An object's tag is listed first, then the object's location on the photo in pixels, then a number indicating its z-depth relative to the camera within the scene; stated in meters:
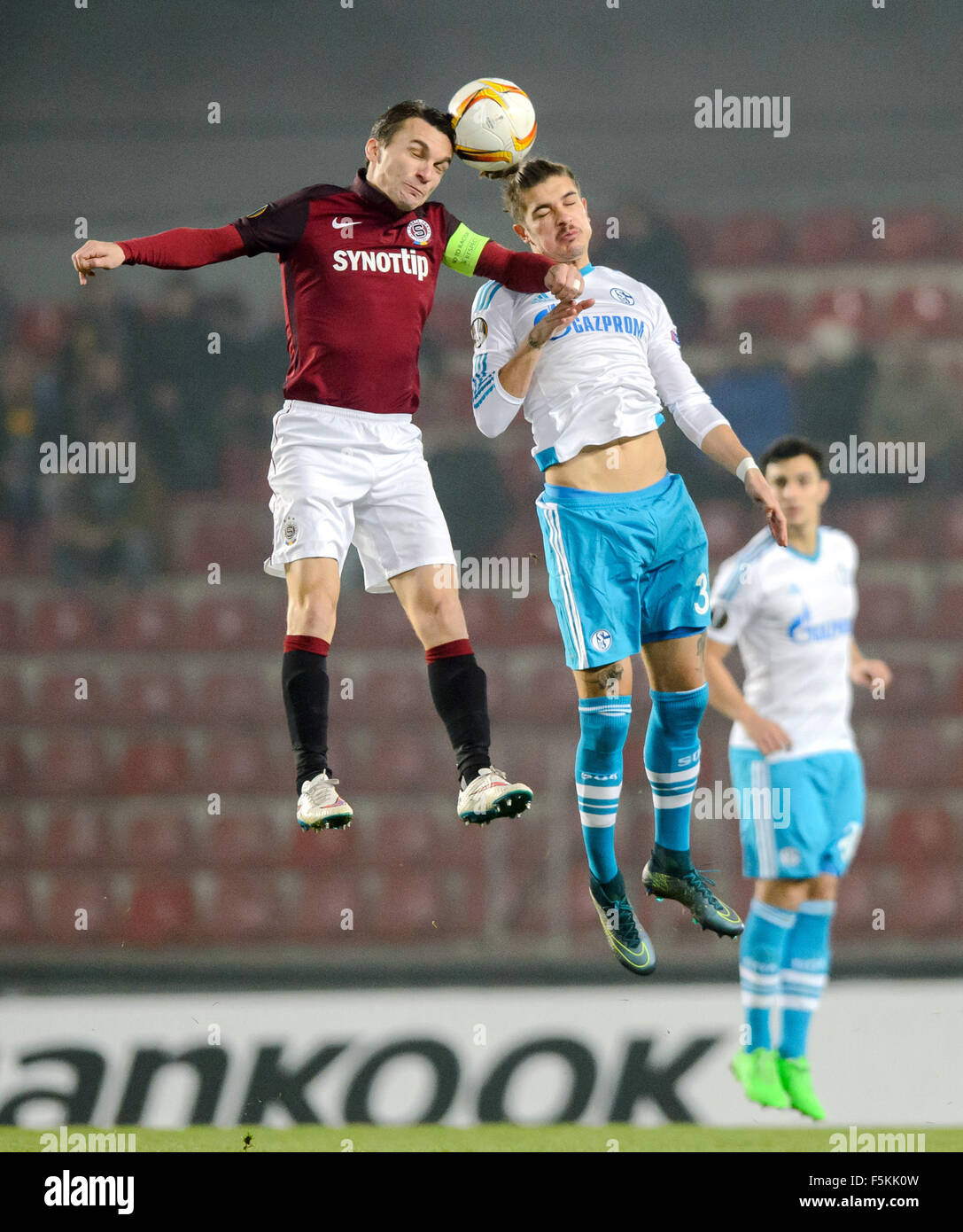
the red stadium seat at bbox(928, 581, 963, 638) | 9.77
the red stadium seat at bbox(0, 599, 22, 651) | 10.07
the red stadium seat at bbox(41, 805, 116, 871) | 10.00
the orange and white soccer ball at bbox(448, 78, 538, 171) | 6.70
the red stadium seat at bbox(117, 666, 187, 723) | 9.97
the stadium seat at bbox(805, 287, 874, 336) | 9.80
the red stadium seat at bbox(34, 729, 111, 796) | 10.00
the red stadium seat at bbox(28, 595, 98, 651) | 10.15
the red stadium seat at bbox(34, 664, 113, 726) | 9.98
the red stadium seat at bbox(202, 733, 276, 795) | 9.94
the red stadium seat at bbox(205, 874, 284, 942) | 9.71
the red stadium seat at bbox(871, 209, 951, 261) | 9.59
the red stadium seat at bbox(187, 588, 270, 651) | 10.09
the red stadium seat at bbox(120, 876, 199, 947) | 9.70
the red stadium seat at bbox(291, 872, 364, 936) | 9.68
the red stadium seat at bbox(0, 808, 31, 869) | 9.95
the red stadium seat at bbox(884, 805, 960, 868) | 9.62
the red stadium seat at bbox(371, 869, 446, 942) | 9.66
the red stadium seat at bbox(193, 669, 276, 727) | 10.00
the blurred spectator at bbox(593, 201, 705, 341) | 9.36
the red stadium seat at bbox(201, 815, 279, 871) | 9.85
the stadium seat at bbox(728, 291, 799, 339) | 9.77
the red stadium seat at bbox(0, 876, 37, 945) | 9.91
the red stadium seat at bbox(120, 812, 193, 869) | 9.88
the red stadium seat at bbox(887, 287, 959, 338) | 9.79
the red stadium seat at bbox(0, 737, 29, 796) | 9.98
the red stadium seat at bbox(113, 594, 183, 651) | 10.11
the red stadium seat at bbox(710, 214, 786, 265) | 9.77
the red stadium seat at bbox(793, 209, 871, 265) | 9.66
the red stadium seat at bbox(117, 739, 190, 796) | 9.91
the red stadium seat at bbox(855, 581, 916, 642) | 9.62
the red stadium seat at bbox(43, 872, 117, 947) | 9.70
